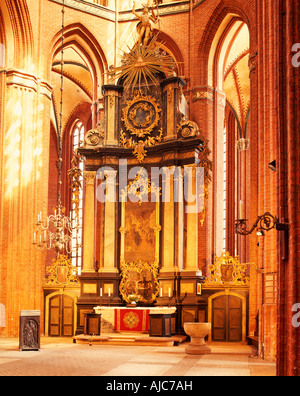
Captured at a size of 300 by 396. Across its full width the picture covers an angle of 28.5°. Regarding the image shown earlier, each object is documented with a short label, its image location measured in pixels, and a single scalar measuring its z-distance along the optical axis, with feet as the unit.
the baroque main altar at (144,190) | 55.62
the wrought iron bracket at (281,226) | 23.07
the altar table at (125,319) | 52.70
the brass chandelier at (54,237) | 46.78
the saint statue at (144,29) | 59.65
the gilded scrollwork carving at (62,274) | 59.31
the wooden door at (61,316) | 58.90
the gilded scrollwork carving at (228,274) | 54.95
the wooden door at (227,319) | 54.13
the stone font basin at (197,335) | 42.65
